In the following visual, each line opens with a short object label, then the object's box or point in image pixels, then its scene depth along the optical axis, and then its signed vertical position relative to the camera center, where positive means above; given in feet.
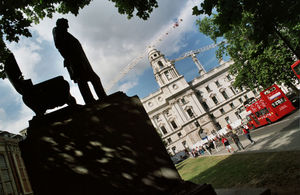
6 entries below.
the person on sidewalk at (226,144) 44.69 -7.22
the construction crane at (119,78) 261.85 +119.74
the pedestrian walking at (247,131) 42.82 -6.63
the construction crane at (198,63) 202.47 +63.91
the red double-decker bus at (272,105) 54.85 -5.00
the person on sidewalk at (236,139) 42.80 -6.85
